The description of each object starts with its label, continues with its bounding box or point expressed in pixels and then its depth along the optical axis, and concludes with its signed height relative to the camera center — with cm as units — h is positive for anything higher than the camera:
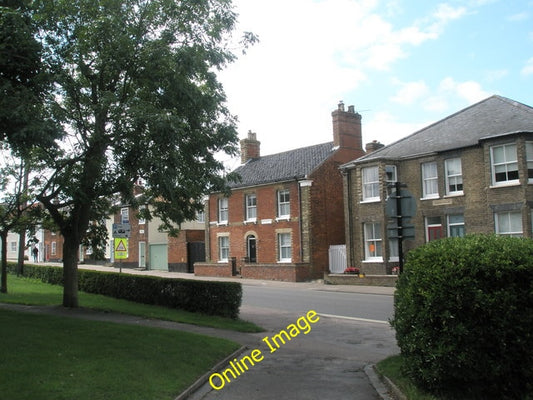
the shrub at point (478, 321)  626 -93
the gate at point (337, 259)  3359 -65
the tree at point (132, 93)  1176 +406
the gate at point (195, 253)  4303 +1
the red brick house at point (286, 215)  3394 +252
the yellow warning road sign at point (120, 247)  2208 +34
